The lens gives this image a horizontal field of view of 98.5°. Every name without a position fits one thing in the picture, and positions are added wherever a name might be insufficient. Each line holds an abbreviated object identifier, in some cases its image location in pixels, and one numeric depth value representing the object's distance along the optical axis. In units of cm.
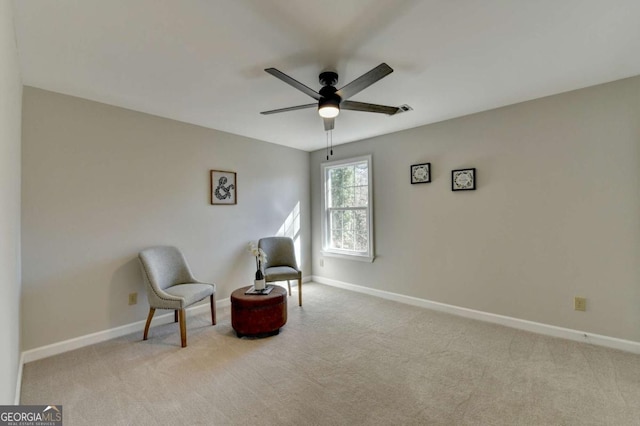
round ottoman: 278
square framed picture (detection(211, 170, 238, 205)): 373
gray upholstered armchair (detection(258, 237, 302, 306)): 406
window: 434
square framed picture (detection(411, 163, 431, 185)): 366
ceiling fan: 185
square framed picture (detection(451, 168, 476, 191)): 329
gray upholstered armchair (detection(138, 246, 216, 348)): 264
